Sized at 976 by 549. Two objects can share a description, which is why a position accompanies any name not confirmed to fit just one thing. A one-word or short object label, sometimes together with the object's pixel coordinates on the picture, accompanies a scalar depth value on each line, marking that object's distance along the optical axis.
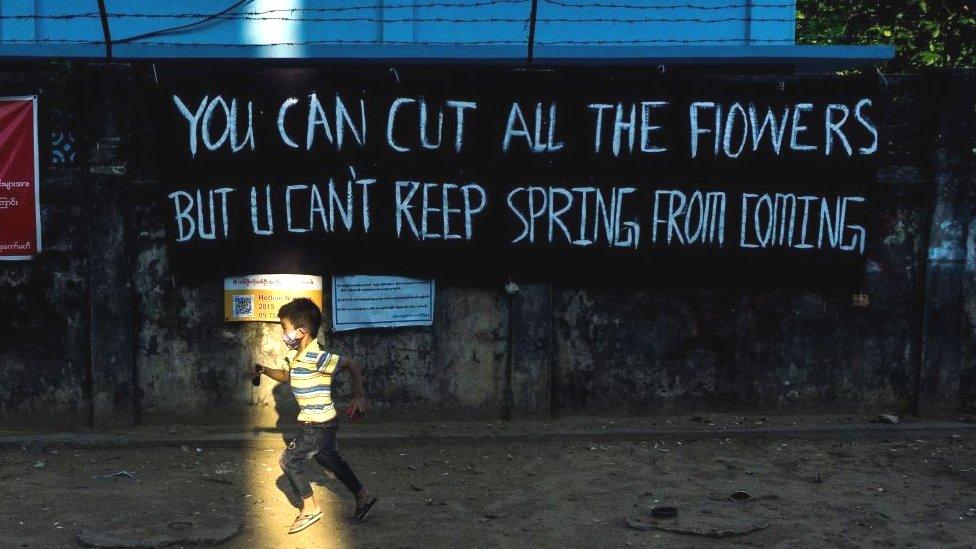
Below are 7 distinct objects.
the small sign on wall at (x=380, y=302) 6.69
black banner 6.59
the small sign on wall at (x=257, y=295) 6.63
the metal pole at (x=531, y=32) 6.47
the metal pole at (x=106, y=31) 6.36
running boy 4.86
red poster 6.51
